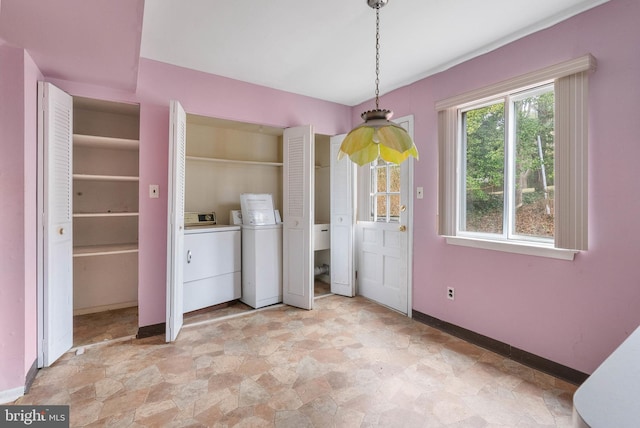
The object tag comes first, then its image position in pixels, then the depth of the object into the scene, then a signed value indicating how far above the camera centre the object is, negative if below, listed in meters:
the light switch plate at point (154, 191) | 2.73 +0.21
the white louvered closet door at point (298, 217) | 3.37 -0.04
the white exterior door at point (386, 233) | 3.22 -0.23
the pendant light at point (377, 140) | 1.57 +0.42
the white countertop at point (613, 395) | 0.43 -0.30
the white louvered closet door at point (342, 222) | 3.83 -0.11
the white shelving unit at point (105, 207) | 3.08 +0.07
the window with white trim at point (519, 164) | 1.97 +0.41
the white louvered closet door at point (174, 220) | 2.54 -0.05
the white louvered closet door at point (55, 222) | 2.15 -0.07
